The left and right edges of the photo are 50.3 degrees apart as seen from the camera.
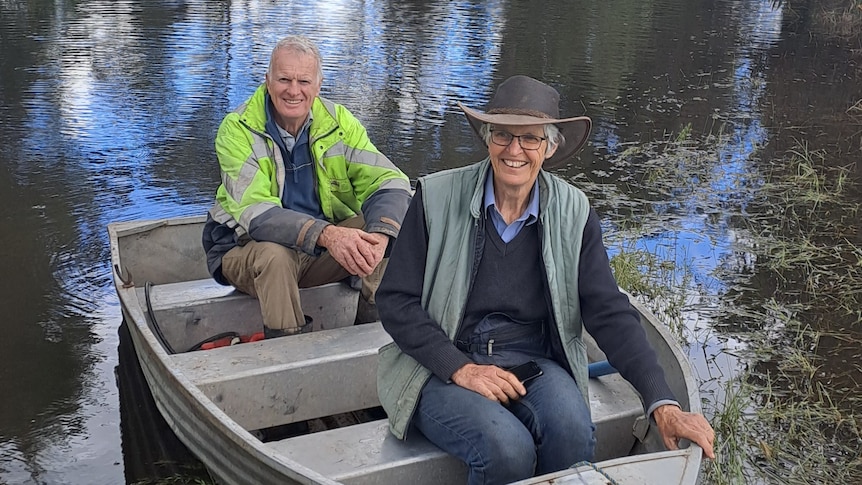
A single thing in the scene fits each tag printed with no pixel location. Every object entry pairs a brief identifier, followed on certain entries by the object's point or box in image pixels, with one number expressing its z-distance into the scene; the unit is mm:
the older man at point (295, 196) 3646
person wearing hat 2660
